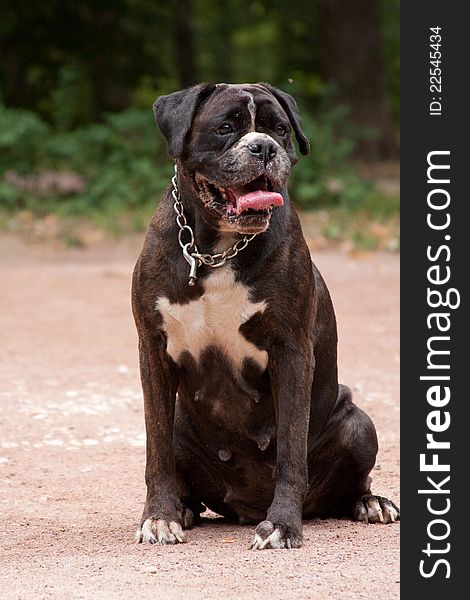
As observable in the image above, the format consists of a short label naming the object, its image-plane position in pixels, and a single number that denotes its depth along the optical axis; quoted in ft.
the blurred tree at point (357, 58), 60.95
